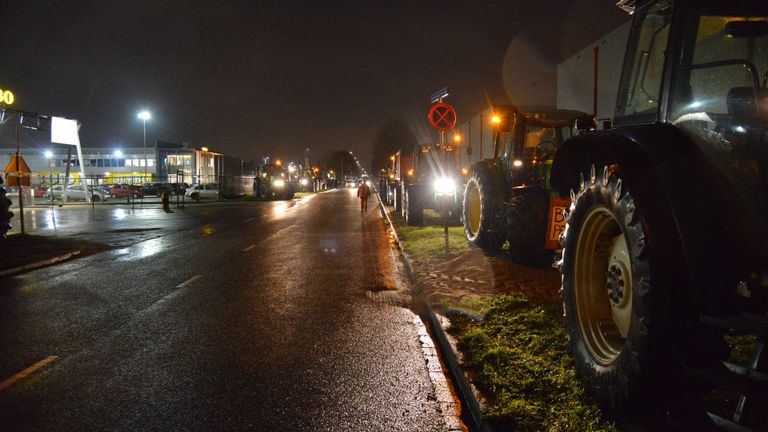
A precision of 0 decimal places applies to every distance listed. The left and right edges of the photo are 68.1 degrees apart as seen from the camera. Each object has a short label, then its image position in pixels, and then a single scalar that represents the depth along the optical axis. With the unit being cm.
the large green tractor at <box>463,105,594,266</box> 898
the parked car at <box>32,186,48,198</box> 5188
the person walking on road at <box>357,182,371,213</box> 2953
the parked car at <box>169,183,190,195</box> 5280
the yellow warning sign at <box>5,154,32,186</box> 1652
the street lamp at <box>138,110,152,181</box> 5827
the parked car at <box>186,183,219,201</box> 4847
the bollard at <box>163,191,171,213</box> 3303
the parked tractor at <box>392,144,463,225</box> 1862
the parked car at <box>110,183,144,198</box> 5175
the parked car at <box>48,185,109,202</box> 4664
